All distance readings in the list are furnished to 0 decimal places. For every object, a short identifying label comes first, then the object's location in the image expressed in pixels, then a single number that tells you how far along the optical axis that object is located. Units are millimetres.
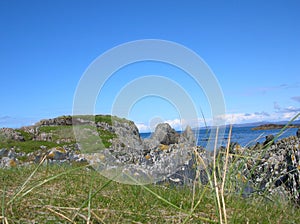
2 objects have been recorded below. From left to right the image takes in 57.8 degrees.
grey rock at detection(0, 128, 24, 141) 16849
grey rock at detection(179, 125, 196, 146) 4560
